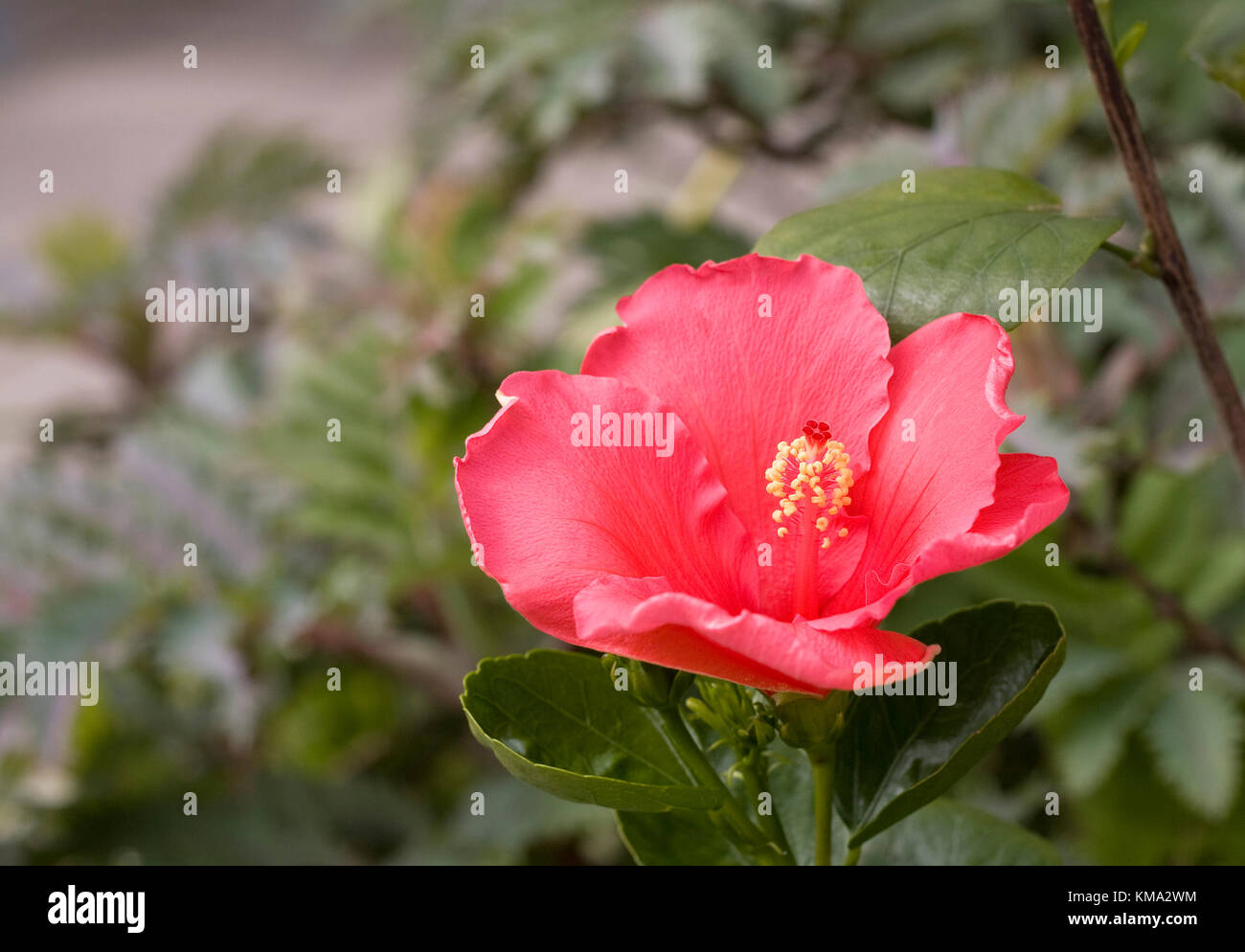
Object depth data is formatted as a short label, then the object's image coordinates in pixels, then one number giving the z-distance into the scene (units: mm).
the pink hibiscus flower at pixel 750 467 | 588
